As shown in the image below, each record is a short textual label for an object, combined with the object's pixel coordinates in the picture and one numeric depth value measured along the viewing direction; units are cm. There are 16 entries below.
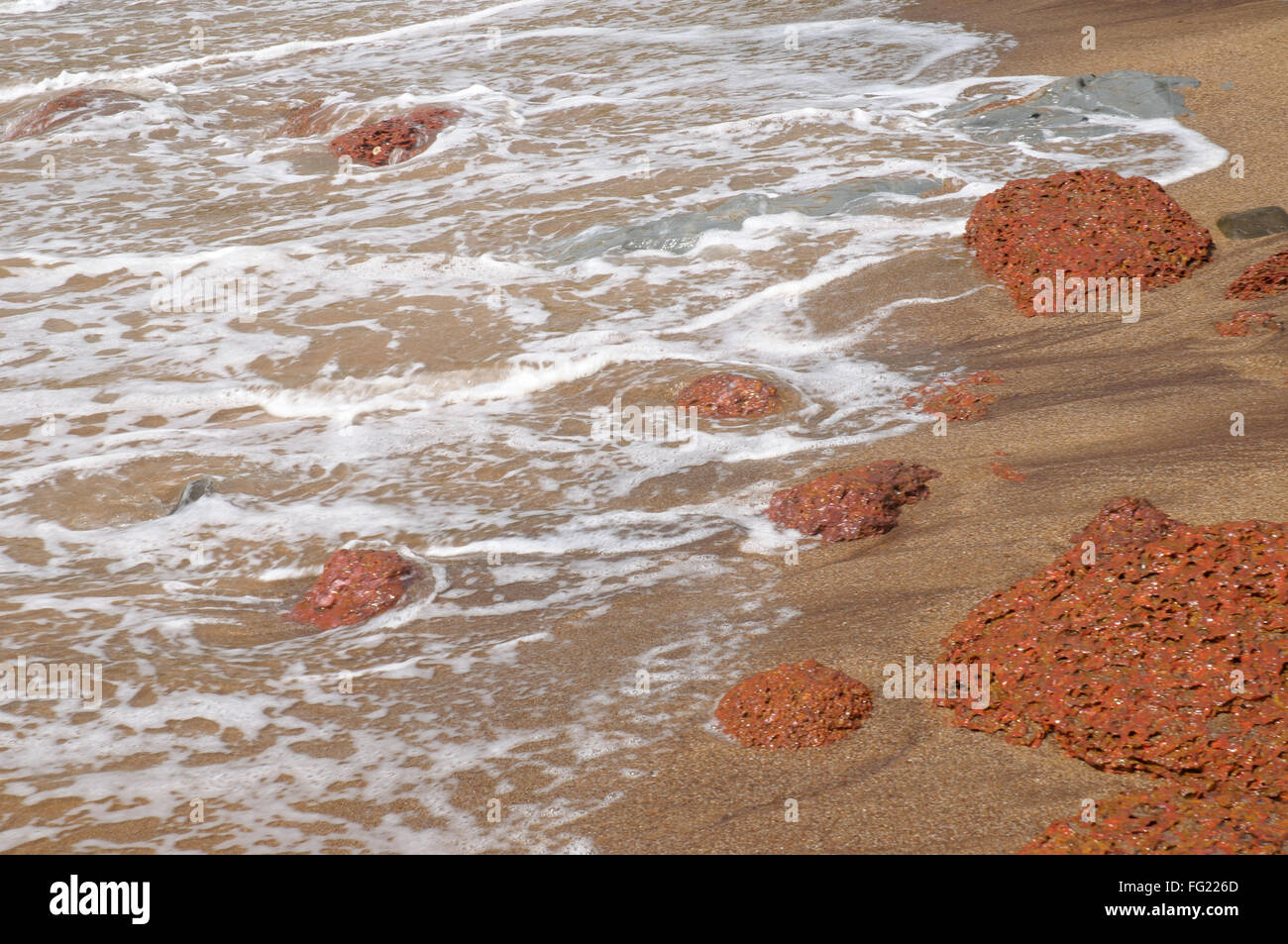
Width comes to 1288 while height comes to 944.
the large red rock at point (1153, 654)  264
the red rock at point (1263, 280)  526
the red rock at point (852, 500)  410
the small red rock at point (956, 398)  486
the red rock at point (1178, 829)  239
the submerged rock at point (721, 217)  741
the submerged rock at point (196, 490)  498
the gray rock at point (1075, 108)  850
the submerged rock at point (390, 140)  976
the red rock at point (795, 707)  303
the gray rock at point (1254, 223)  607
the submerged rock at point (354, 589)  405
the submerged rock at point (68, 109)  1091
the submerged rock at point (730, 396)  534
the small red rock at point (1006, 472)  418
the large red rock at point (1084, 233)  580
